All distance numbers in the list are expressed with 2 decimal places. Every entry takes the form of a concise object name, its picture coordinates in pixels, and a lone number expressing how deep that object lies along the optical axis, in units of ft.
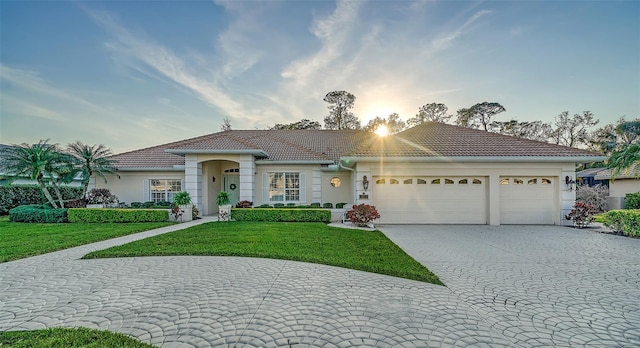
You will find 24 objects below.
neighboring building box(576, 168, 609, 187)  85.62
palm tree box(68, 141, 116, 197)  52.03
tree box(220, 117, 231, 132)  101.91
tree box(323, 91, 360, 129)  117.50
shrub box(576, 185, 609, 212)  64.59
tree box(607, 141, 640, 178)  39.24
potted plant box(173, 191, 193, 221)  46.50
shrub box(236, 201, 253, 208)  49.14
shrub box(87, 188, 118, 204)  51.26
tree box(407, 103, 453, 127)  122.72
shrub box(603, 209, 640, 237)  33.47
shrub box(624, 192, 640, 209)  58.59
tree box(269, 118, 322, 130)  118.42
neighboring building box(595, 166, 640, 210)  65.20
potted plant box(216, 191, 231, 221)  45.93
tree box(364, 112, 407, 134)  121.49
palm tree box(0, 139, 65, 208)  47.67
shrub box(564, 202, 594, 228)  39.94
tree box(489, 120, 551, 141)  131.75
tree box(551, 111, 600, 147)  126.82
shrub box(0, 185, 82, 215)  58.18
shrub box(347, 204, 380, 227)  39.88
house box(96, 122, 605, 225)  42.24
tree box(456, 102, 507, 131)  126.31
